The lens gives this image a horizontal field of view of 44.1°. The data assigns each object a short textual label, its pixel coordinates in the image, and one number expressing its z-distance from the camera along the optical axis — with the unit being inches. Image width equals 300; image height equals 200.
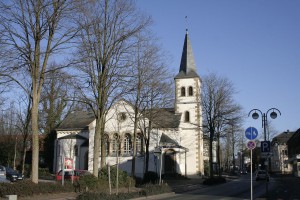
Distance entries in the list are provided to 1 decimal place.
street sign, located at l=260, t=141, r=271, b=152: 912.2
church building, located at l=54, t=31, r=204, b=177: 1972.2
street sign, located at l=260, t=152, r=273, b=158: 936.9
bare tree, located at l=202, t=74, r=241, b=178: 1593.3
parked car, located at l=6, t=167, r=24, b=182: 1375.5
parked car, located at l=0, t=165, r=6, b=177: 1221.0
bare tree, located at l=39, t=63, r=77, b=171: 2199.8
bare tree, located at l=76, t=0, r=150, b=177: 1032.8
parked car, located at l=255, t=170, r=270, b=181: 2088.6
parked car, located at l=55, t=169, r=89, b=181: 1392.7
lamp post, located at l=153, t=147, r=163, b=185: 1842.9
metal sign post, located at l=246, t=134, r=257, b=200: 695.3
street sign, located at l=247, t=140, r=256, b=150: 695.3
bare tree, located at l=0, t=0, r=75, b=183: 810.8
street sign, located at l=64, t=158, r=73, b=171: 1035.1
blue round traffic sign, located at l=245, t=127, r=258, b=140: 702.5
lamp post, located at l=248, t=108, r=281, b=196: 1067.9
